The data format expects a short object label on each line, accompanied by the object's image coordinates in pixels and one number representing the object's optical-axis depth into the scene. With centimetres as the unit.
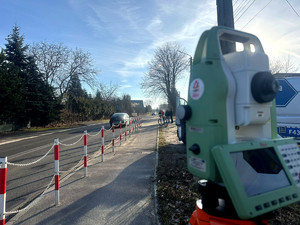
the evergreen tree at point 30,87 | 2136
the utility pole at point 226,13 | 507
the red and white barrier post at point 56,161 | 369
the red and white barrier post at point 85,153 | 501
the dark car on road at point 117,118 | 1994
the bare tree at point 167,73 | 4291
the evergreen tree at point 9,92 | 1606
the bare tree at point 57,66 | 3316
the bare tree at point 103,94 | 6241
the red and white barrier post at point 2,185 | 241
